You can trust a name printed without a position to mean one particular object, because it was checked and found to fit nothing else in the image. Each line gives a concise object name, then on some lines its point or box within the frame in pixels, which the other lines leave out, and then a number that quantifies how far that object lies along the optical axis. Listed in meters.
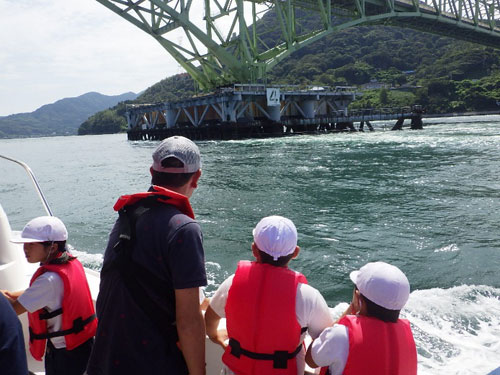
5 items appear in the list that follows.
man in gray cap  1.33
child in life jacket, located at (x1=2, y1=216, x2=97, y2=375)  1.93
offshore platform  31.67
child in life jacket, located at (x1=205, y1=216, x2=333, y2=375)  1.63
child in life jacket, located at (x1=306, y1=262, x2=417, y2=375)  1.50
